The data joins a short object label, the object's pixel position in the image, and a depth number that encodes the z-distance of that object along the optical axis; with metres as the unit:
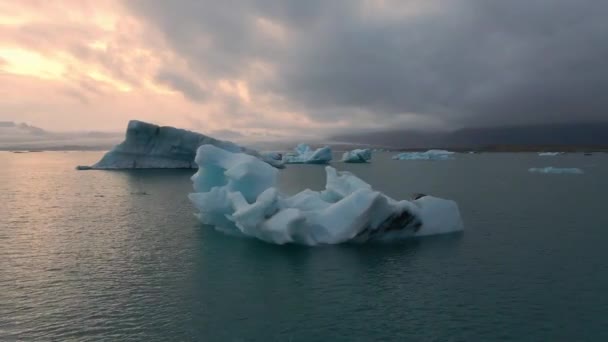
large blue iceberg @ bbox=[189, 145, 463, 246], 12.88
